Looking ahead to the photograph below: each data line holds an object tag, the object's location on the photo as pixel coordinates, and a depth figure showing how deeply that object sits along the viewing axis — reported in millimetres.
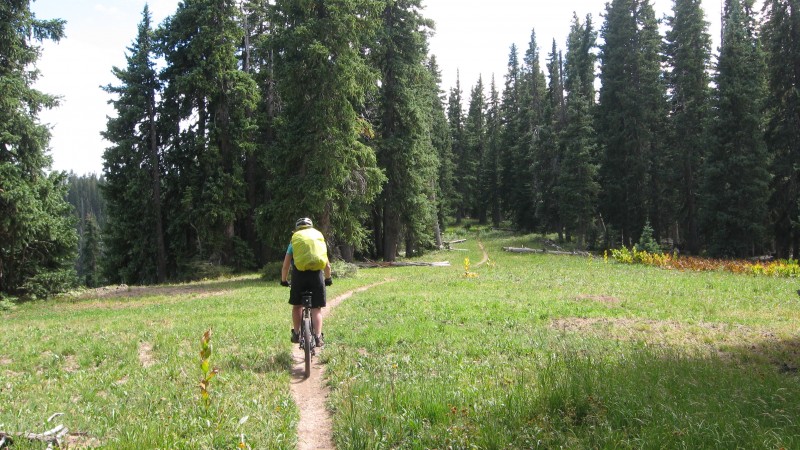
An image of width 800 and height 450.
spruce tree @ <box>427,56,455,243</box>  53312
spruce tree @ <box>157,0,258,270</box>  29328
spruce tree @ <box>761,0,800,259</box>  28734
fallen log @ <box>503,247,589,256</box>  35741
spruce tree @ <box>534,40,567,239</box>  44438
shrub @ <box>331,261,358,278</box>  23516
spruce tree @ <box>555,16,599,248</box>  35781
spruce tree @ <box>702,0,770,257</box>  28938
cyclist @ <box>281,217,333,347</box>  7551
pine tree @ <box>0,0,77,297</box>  18938
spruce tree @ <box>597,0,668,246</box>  36438
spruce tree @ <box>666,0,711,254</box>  34938
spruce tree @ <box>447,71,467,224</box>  70875
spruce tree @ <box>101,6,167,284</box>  31156
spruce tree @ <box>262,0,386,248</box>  23281
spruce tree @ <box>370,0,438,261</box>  30688
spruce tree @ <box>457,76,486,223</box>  70625
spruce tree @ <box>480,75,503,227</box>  67462
